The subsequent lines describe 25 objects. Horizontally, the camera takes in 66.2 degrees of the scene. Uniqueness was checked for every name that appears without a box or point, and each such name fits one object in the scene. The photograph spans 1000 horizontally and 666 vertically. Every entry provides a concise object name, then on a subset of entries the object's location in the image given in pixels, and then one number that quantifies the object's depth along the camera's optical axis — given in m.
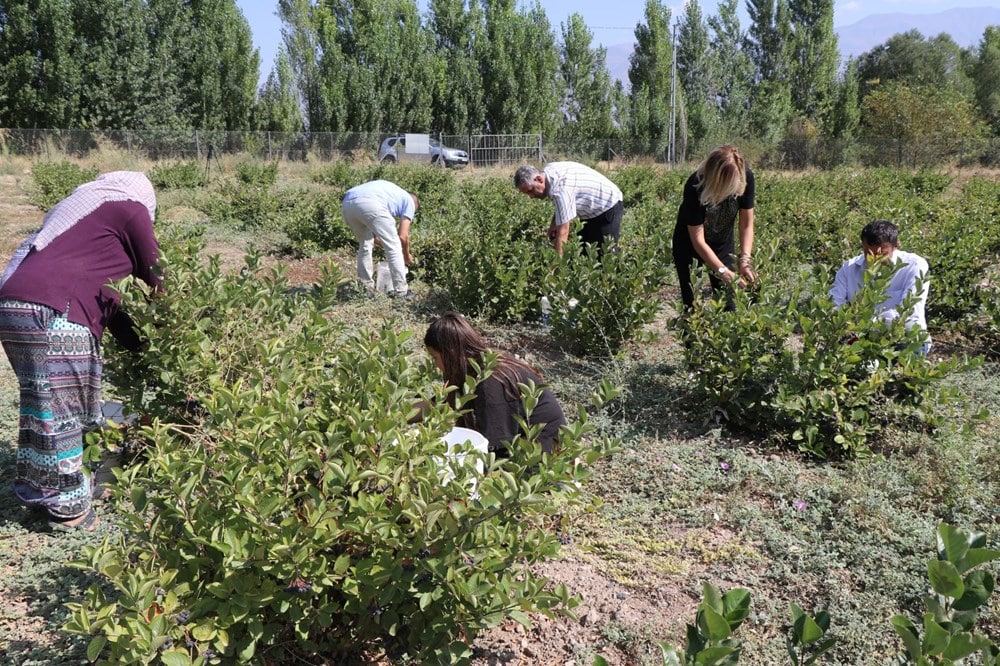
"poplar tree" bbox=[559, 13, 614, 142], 35.31
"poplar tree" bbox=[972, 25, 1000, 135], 40.34
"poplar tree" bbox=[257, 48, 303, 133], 29.05
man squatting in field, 3.78
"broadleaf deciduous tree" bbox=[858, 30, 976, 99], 40.10
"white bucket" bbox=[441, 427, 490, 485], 2.55
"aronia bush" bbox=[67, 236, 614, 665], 1.70
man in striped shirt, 5.25
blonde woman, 4.13
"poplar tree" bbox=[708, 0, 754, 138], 34.62
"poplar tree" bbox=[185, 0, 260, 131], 26.81
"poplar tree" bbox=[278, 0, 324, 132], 29.95
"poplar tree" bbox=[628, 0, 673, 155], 33.44
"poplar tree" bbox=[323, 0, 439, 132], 29.28
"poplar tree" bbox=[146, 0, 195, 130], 25.55
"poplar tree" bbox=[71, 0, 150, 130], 24.25
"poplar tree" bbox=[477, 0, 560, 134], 31.25
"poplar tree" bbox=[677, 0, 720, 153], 35.31
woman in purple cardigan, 2.81
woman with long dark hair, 2.76
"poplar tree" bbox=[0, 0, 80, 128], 23.34
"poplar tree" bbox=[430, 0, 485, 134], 31.16
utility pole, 27.76
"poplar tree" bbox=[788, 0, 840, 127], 35.19
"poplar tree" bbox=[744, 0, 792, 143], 34.38
